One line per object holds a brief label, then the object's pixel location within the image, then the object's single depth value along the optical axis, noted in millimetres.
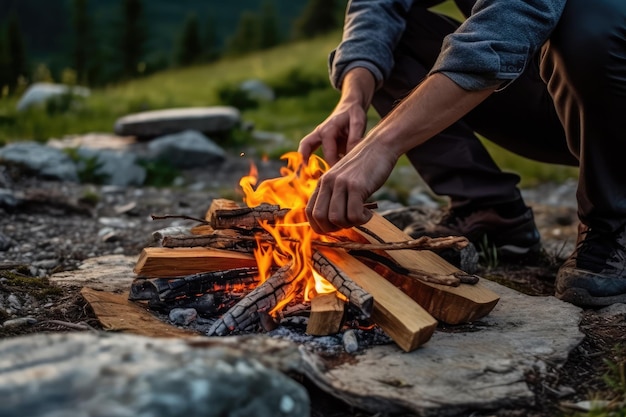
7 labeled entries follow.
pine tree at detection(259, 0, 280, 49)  53844
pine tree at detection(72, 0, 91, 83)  51844
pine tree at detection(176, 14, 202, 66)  52250
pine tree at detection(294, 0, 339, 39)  38094
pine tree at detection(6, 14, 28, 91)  44503
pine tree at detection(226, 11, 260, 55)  58506
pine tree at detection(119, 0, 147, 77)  51266
